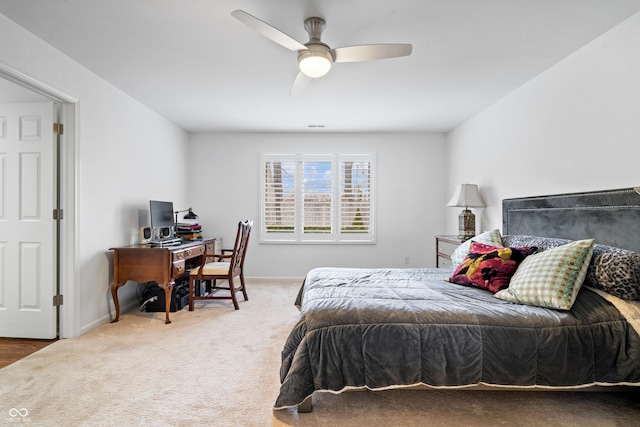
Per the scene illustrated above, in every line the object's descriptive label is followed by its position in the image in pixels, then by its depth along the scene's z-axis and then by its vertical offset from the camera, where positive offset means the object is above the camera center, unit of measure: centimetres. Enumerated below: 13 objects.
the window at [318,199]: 569 +20
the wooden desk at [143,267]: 351 -58
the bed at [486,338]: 187 -69
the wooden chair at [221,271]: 396 -71
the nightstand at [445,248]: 416 -46
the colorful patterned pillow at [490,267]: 251 -42
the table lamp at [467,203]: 425 +11
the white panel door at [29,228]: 308 -16
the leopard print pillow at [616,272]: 197 -35
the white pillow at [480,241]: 316 -28
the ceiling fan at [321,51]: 227 +109
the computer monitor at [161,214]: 392 -4
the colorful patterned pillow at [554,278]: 207 -41
